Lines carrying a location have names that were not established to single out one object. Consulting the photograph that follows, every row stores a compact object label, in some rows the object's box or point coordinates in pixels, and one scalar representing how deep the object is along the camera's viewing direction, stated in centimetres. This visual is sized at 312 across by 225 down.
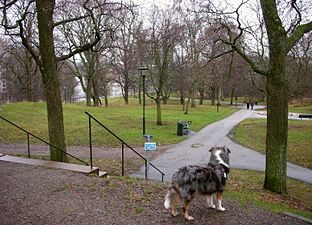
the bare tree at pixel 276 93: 759
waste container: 2066
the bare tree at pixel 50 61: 842
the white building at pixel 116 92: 8729
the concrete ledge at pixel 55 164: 733
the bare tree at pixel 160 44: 2311
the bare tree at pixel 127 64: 3574
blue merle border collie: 479
